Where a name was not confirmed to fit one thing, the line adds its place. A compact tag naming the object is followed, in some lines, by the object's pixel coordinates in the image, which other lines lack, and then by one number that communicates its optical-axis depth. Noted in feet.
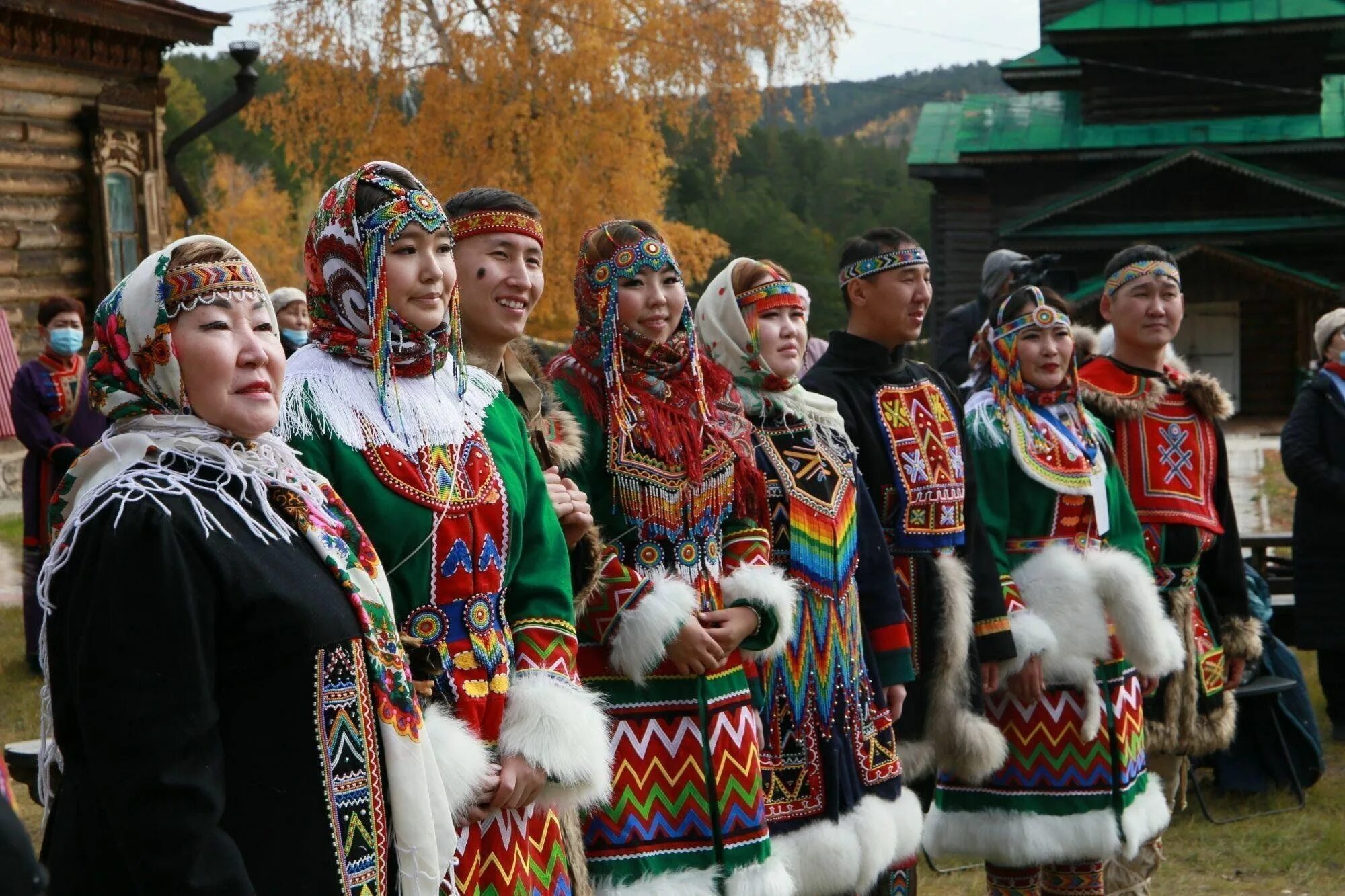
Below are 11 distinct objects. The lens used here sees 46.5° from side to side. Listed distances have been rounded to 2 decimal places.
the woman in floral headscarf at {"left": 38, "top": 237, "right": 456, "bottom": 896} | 6.99
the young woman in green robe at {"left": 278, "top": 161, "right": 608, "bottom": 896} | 9.12
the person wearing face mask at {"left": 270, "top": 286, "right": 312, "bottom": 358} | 22.58
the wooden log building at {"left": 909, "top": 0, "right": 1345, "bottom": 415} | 70.18
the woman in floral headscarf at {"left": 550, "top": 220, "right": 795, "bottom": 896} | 11.64
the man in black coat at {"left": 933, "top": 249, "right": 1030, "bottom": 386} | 24.66
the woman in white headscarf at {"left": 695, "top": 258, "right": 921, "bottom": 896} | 13.07
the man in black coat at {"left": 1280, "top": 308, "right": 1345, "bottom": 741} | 25.75
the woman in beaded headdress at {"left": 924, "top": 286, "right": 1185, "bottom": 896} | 15.79
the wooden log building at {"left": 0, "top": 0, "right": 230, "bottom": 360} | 42.19
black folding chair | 22.04
